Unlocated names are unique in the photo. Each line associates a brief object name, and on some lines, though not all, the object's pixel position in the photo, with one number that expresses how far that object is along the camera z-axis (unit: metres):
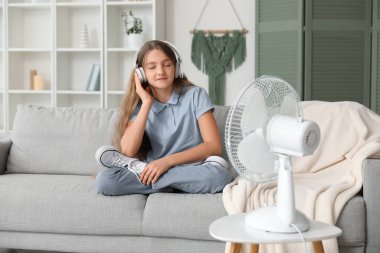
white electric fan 1.92
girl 2.81
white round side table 1.88
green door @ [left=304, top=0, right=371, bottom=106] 5.23
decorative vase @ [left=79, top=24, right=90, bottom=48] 5.65
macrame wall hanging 5.61
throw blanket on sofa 2.52
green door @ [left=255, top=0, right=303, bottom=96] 5.26
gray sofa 2.55
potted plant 5.53
